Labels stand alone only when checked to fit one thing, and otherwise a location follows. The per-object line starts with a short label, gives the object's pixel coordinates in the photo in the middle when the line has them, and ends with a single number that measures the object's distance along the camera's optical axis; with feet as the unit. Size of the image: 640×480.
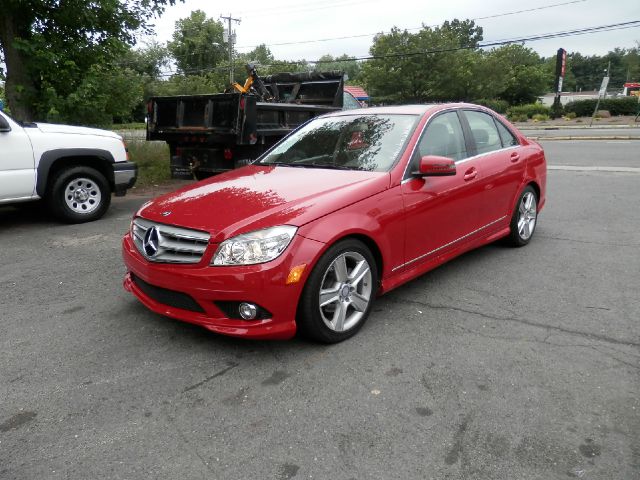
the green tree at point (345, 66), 294.70
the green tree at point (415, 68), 170.60
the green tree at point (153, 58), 185.16
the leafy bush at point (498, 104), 182.41
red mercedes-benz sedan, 10.45
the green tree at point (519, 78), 224.74
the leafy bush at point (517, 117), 152.29
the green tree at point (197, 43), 204.95
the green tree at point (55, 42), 29.14
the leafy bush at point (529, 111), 164.55
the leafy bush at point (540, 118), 146.38
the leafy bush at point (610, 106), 141.18
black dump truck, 25.80
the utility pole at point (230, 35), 150.01
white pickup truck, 21.13
